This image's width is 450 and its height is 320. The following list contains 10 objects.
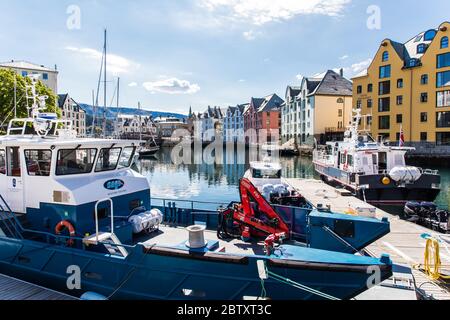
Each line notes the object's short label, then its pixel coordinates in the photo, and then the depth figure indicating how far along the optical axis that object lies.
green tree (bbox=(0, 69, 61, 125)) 32.34
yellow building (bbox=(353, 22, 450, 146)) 46.75
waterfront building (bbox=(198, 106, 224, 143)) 123.27
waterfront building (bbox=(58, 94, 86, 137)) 85.19
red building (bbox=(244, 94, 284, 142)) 92.31
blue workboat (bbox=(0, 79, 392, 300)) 6.41
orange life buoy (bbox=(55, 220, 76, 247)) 8.05
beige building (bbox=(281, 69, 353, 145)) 65.31
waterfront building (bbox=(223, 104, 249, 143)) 107.31
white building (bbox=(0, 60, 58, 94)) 71.69
